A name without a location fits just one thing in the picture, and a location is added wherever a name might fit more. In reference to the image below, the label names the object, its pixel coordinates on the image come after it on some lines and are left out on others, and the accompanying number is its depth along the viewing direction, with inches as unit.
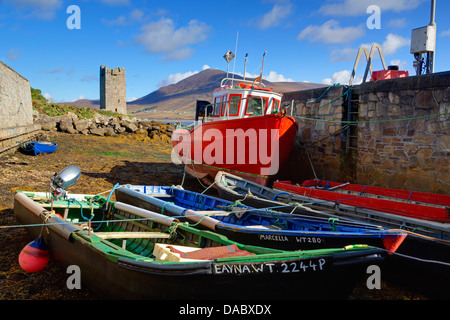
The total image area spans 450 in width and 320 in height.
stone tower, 2300.7
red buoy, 179.8
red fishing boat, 366.6
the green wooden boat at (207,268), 125.1
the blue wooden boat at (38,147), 575.3
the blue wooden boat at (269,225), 168.7
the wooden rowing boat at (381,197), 219.6
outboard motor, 225.0
